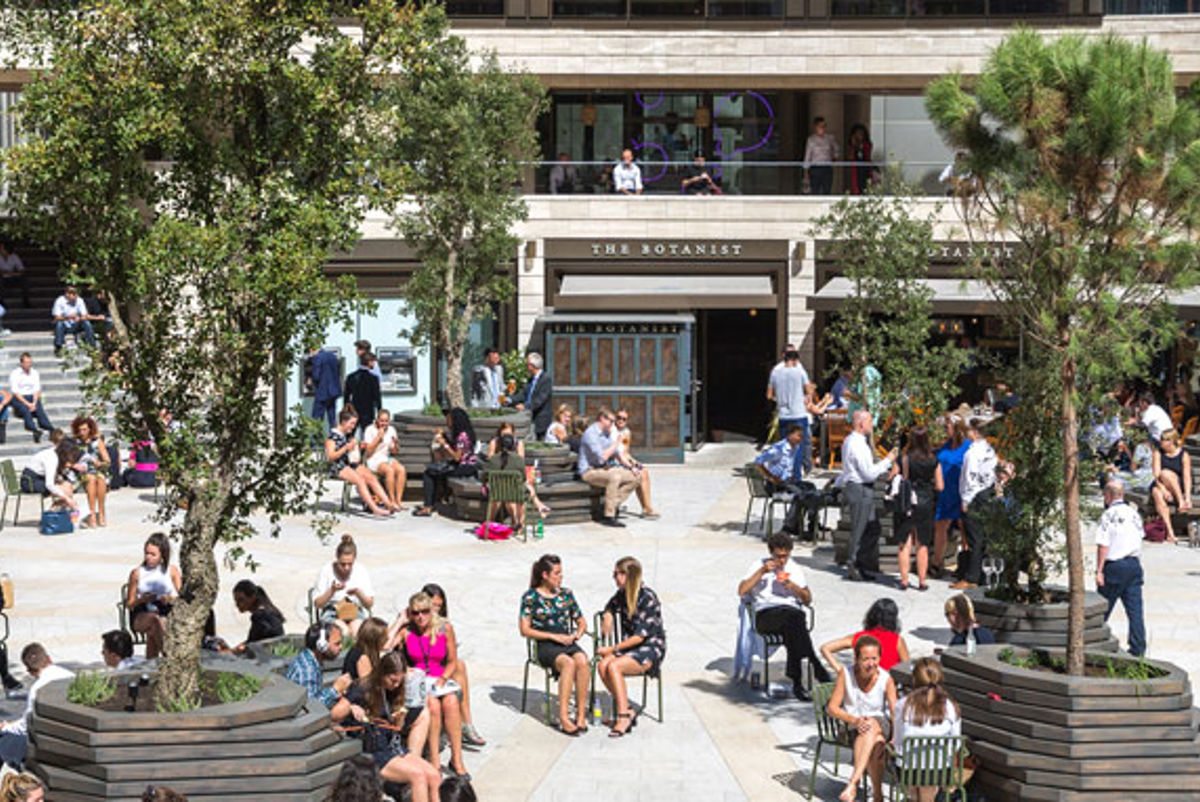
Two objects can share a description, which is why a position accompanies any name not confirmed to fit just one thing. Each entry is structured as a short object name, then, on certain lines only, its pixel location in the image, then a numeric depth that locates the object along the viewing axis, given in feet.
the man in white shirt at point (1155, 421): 83.54
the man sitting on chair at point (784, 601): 52.60
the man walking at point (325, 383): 99.50
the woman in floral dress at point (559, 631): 49.37
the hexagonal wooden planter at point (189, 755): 40.19
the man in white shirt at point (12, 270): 119.96
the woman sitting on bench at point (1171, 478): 78.02
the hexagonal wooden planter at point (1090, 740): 41.57
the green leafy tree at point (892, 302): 80.89
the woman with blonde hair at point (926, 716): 41.88
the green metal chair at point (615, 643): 50.26
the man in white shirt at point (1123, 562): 55.72
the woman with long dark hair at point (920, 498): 66.80
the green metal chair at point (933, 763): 41.50
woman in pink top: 45.42
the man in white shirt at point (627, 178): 112.88
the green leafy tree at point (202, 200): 41.96
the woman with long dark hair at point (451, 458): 81.82
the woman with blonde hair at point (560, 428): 84.38
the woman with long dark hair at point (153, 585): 54.13
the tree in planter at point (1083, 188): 43.65
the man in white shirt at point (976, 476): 65.92
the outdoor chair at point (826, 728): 44.47
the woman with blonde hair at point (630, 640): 49.27
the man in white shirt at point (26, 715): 43.62
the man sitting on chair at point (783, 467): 75.36
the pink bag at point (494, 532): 76.48
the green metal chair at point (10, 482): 78.59
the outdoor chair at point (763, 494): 75.36
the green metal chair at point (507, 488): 75.25
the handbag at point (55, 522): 77.05
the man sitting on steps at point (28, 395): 97.91
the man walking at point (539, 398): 94.73
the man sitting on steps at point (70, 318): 107.96
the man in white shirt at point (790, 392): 92.93
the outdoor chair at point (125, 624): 54.29
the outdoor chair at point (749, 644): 53.21
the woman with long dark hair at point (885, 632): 48.83
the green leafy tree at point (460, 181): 89.40
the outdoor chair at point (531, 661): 50.75
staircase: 99.50
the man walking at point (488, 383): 98.63
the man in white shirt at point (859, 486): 68.13
